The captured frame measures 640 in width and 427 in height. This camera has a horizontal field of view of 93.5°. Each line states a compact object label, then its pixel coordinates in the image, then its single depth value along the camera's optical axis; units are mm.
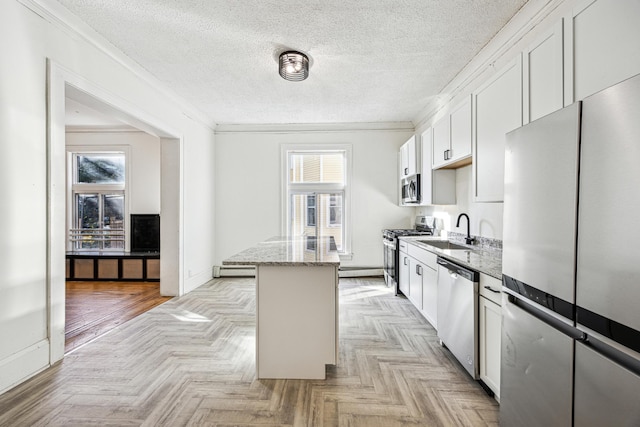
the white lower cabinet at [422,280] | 2908
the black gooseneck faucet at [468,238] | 3276
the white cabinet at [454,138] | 2848
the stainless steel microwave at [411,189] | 4211
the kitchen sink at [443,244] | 3431
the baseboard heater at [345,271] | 5332
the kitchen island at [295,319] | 2152
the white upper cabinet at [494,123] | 2148
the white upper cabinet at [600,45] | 1360
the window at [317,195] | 5473
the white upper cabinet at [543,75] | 1787
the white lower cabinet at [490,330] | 1828
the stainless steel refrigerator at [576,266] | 889
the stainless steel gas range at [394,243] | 4312
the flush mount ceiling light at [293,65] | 2879
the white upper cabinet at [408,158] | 4316
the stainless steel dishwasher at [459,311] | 2053
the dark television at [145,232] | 5367
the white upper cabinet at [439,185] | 3789
